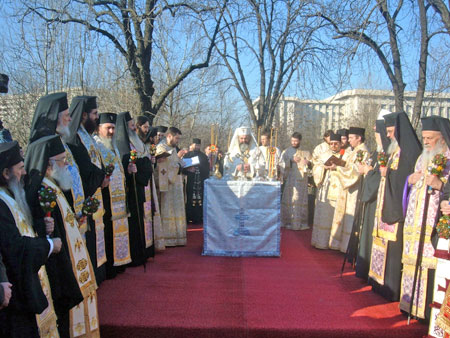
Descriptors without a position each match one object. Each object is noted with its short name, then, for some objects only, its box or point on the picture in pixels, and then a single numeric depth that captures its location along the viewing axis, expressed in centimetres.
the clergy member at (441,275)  320
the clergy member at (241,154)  641
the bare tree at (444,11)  525
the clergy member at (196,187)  905
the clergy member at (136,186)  514
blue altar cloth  588
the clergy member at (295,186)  838
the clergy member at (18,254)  228
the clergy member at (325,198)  664
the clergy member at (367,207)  474
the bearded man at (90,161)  387
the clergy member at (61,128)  322
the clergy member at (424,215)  352
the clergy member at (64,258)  276
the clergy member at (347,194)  602
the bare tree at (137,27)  699
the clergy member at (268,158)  647
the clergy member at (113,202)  482
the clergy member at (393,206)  406
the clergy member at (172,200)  649
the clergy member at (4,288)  209
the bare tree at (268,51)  933
